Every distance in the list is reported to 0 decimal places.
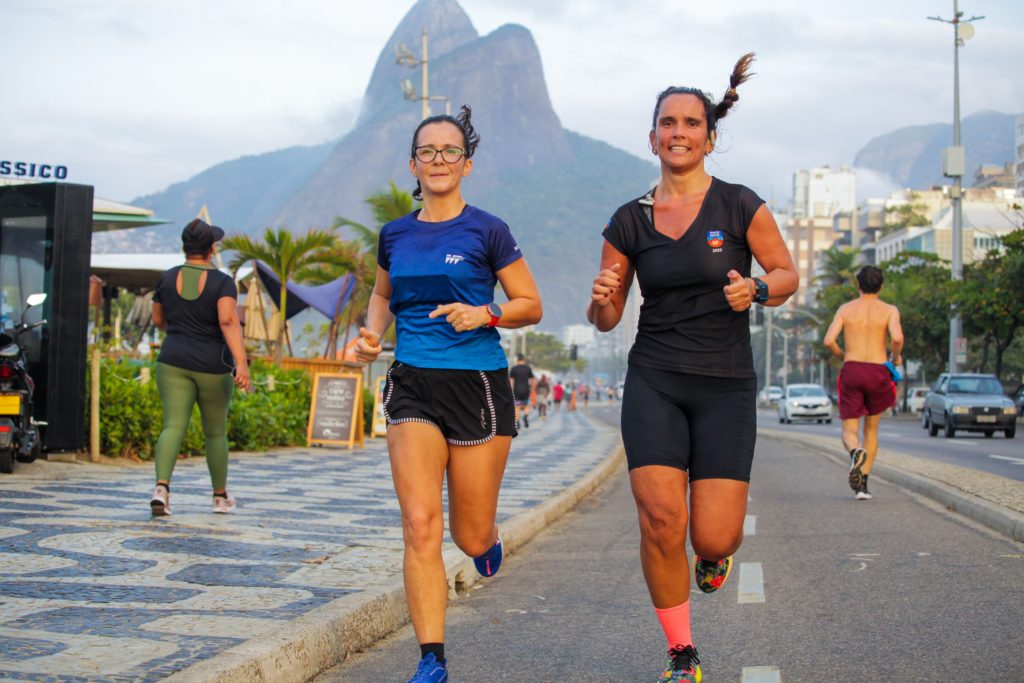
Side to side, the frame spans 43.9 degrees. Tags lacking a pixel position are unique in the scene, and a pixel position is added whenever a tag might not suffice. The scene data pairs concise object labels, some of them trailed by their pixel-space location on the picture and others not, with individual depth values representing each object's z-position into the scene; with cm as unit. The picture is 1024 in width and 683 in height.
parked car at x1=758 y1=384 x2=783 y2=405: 9156
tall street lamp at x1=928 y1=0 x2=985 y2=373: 3922
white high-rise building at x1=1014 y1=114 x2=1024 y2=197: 10856
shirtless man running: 1055
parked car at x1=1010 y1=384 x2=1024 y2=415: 4122
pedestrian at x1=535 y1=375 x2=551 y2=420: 4528
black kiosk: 1134
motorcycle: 1038
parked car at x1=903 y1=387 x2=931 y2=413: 6488
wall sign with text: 1482
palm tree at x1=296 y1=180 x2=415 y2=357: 2550
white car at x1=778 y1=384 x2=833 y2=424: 4447
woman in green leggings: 830
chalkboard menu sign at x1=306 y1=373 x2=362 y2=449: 1892
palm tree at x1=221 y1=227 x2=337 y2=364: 2311
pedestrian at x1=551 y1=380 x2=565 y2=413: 6212
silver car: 2796
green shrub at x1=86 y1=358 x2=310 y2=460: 1302
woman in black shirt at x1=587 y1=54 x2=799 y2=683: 436
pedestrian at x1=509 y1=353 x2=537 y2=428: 3159
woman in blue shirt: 430
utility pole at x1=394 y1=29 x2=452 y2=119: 3394
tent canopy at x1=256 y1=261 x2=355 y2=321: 2552
